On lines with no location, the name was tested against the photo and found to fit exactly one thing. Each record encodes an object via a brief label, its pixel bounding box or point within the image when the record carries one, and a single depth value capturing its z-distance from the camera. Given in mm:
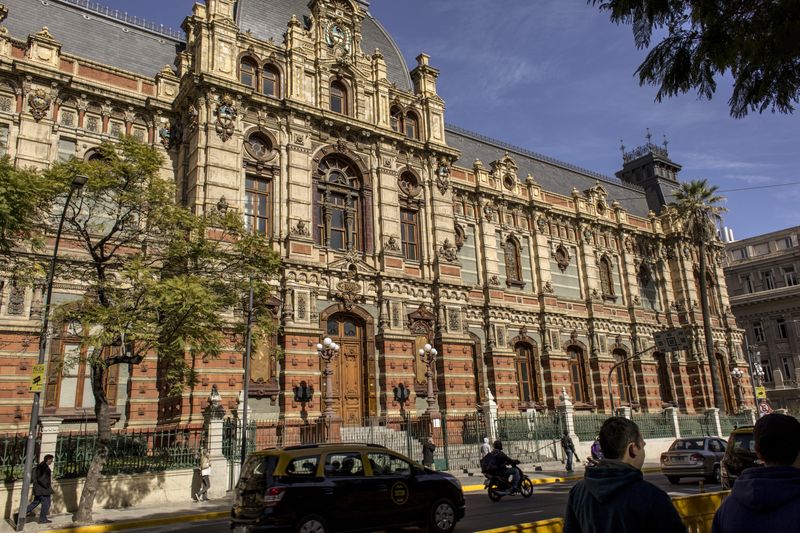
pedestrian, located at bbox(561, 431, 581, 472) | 26859
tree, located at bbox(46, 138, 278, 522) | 16984
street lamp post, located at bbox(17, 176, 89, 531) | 15117
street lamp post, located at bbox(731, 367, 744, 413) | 46459
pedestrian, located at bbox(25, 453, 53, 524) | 15875
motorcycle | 18172
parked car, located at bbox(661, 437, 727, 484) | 20109
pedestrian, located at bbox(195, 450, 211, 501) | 19766
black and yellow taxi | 11109
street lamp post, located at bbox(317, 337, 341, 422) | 24484
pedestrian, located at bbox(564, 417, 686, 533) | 3744
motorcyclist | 18281
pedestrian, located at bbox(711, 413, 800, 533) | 3387
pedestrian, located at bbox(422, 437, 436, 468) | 23875
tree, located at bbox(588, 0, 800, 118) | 7665
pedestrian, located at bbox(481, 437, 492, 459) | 25580
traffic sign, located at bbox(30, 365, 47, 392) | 16344
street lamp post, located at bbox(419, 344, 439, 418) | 27188
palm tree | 44812
